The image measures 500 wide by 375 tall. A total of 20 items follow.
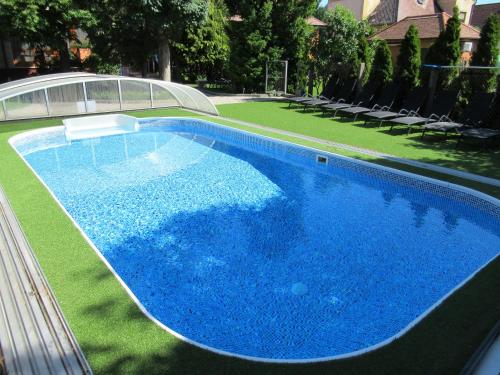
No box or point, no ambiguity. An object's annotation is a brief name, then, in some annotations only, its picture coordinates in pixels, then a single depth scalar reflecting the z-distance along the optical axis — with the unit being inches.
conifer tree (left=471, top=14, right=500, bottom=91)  472.7
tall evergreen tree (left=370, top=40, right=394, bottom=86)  597.3
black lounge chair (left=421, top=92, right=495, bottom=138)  418.0
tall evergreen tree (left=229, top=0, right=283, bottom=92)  795.4
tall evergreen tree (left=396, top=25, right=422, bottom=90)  559.2
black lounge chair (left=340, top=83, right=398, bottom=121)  535.2
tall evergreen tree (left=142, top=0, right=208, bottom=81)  701.9
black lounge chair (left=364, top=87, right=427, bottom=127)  494.6
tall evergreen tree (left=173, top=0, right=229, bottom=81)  992.2
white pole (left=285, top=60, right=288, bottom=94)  806.2
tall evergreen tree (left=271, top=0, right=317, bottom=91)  804.0
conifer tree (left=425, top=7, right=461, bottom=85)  504.4
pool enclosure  478.0
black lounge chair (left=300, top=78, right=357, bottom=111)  603.3
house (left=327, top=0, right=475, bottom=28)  1477.6
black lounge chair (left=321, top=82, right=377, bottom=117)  565.6
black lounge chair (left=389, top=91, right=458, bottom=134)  453.7
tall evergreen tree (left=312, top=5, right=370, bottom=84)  752.3
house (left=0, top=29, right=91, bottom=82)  876.6
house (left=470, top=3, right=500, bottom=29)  1832.7
